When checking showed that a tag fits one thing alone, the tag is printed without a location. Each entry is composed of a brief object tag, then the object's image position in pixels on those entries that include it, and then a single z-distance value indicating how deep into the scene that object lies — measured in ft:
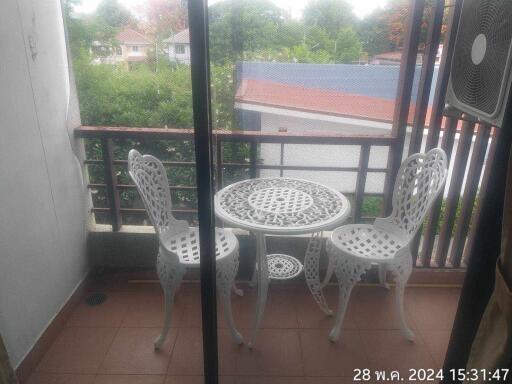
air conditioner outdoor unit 3.03
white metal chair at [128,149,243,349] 5.78
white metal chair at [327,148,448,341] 5.97
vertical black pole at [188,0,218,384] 2.61
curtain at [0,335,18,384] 3.83
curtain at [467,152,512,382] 2.78
